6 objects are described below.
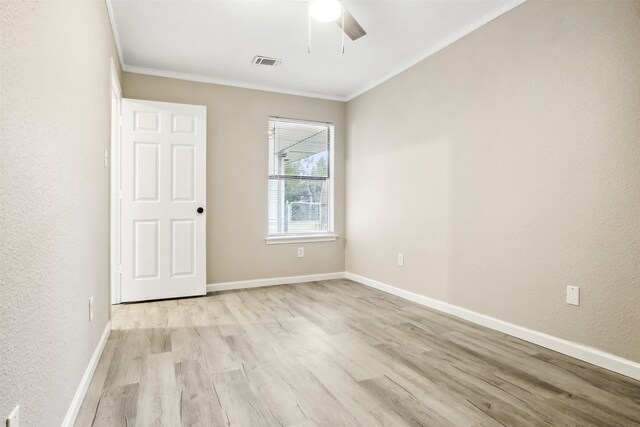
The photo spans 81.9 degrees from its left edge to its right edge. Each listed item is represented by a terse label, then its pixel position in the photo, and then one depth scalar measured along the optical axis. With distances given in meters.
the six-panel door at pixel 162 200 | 3.68
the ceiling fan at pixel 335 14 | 2.18
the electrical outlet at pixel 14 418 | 0.94
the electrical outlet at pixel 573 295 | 2.27
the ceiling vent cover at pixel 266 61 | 3.60
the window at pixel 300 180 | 4.54
